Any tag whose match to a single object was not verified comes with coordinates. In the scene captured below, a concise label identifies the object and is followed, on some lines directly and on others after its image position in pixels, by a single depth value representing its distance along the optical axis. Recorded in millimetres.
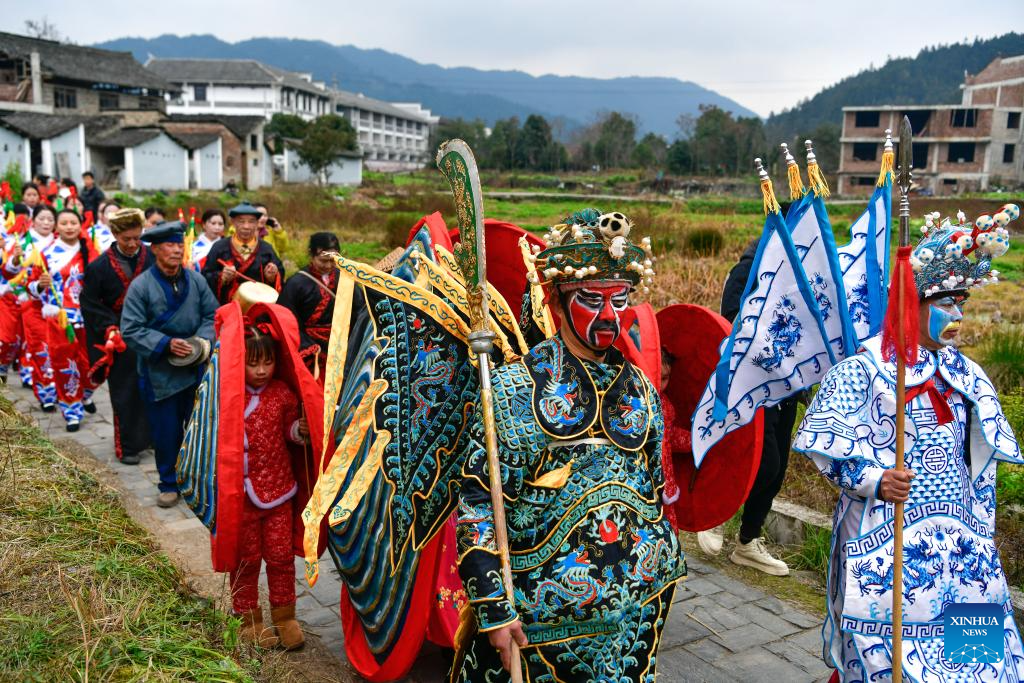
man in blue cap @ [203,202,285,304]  7188
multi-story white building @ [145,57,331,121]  74750
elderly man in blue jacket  5793
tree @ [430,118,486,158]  70625
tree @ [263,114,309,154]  57812
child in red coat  4195
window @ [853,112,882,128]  54094
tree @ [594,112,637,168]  73875
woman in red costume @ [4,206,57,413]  7973
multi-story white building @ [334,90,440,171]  90125
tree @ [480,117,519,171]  68938
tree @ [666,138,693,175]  65750
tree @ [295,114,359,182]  52844
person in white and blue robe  3000
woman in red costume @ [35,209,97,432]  7969
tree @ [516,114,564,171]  70812
